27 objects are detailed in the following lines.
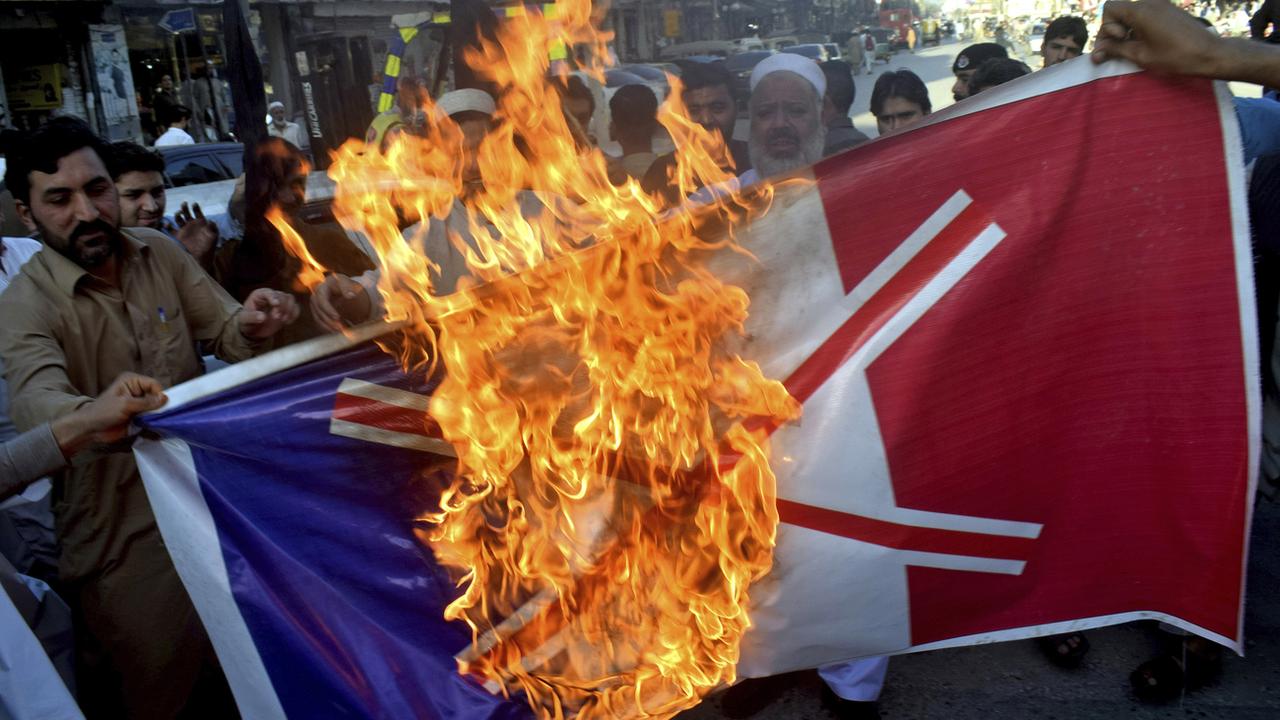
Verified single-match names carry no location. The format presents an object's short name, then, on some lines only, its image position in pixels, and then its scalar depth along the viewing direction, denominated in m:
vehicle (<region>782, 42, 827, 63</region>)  24.94
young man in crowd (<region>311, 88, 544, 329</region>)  3.67
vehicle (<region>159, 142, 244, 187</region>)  10.23
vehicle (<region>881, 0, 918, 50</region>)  66.75
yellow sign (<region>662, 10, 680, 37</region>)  43.09
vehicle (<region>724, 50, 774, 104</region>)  24.71
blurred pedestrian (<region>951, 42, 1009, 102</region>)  6.42
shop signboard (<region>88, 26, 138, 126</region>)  20.27
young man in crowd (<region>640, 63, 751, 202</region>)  5.64
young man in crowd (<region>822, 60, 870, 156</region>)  5.80
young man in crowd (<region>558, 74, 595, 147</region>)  6.86
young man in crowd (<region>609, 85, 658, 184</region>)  6.15
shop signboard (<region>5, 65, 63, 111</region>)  19.45
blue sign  21.78
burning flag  2.46
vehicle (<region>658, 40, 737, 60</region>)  32.69
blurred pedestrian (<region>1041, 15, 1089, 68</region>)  6.05
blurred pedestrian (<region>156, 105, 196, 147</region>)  12.33
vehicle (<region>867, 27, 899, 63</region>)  52.19
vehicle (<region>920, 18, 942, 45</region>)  70.19
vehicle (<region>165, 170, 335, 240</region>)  6.14
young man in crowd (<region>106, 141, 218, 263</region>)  4.51
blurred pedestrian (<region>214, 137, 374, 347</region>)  4.35
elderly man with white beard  4.30
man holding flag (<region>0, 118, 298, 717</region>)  2.79
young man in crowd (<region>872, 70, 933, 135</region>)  5.23
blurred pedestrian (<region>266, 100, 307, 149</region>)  17.16
